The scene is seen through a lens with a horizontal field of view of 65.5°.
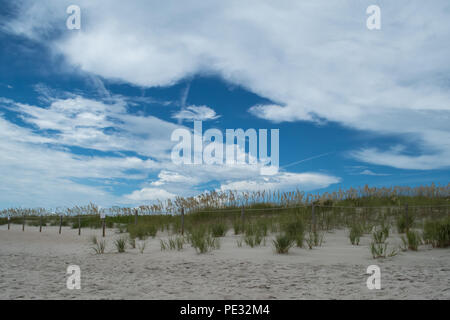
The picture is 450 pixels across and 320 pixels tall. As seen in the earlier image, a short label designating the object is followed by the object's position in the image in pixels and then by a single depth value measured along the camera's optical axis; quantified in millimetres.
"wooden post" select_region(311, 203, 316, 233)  12862
